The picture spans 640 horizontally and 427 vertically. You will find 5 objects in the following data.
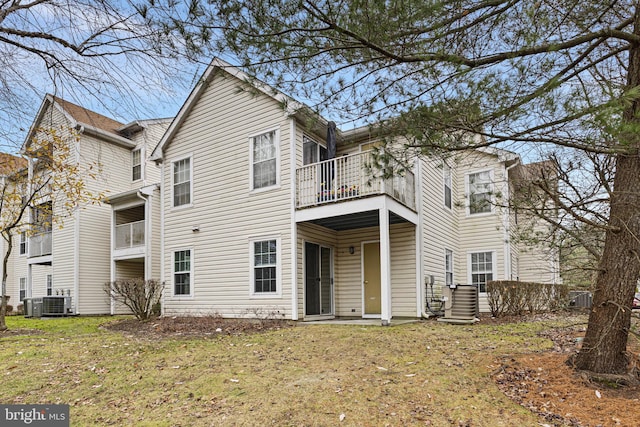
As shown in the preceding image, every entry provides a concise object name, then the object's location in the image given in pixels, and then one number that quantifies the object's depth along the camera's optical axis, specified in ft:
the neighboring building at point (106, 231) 53.16
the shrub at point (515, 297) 37.86
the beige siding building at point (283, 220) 35.14
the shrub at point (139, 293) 38.17
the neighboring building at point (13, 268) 73.77
